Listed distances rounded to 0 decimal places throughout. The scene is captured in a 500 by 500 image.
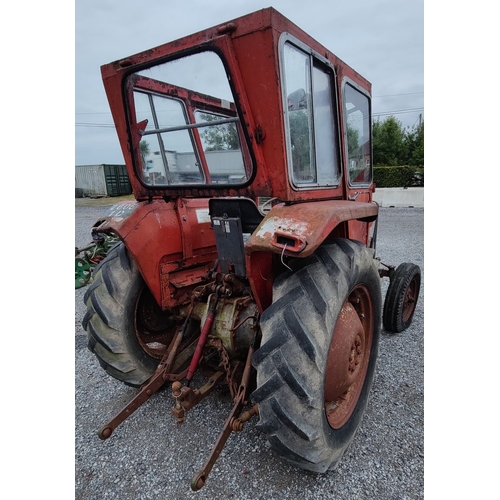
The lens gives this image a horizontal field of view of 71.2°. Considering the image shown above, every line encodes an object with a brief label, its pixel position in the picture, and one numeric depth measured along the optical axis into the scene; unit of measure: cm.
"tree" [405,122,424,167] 2114
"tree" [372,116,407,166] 2209
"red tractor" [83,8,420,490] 168
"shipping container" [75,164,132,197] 2164
